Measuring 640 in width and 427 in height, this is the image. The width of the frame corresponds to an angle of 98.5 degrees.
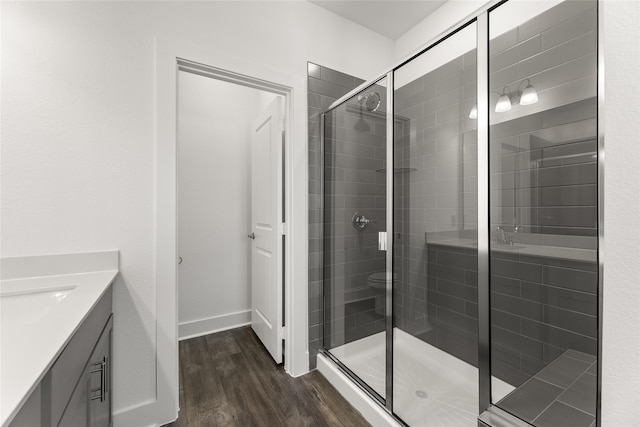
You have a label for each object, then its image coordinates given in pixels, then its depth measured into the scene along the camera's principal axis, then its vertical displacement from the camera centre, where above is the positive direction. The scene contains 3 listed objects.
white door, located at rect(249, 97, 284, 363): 2.11 -0.13
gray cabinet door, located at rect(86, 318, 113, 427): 1.00 -0.68
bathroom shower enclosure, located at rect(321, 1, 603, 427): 1.03 -0.05
